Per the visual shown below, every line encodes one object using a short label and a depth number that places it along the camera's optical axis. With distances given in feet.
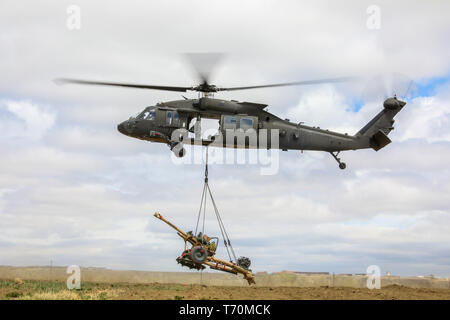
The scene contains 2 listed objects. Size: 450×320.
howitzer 76.95
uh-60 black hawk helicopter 86.43
